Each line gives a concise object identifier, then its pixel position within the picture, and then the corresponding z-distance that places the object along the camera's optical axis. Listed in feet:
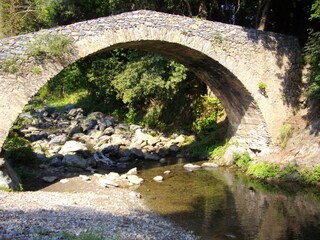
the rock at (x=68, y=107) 93.02
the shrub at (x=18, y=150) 41.63
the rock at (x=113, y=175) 41.12
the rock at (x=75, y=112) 85.08
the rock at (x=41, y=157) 46.58
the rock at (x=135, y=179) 40.19
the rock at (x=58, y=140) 57.12
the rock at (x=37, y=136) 60.85
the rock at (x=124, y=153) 52.70
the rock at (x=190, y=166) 47.11
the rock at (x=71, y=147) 51.81
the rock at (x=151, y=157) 52.29
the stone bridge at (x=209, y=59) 33.71
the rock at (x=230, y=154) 48.65
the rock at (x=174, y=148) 56.61
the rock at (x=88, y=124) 68.72
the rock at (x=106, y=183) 37.99
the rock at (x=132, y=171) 43.34
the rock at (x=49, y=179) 38.88
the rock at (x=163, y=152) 54.68
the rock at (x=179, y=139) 60.10
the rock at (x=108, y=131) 64.73
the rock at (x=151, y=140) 59.56
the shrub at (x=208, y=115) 58.23
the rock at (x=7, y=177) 31.37
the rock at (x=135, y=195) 34.84
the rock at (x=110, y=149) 53.78
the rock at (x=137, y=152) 53.11
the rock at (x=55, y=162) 45.37
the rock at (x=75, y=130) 67.07
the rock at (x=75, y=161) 45.80
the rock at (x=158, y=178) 41.11
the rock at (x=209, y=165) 48.52
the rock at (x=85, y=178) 39.65
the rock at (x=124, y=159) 51.06
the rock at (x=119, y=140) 59.38
